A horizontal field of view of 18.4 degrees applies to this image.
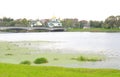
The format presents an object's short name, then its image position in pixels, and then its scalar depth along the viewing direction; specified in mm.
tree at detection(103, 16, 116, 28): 179375
